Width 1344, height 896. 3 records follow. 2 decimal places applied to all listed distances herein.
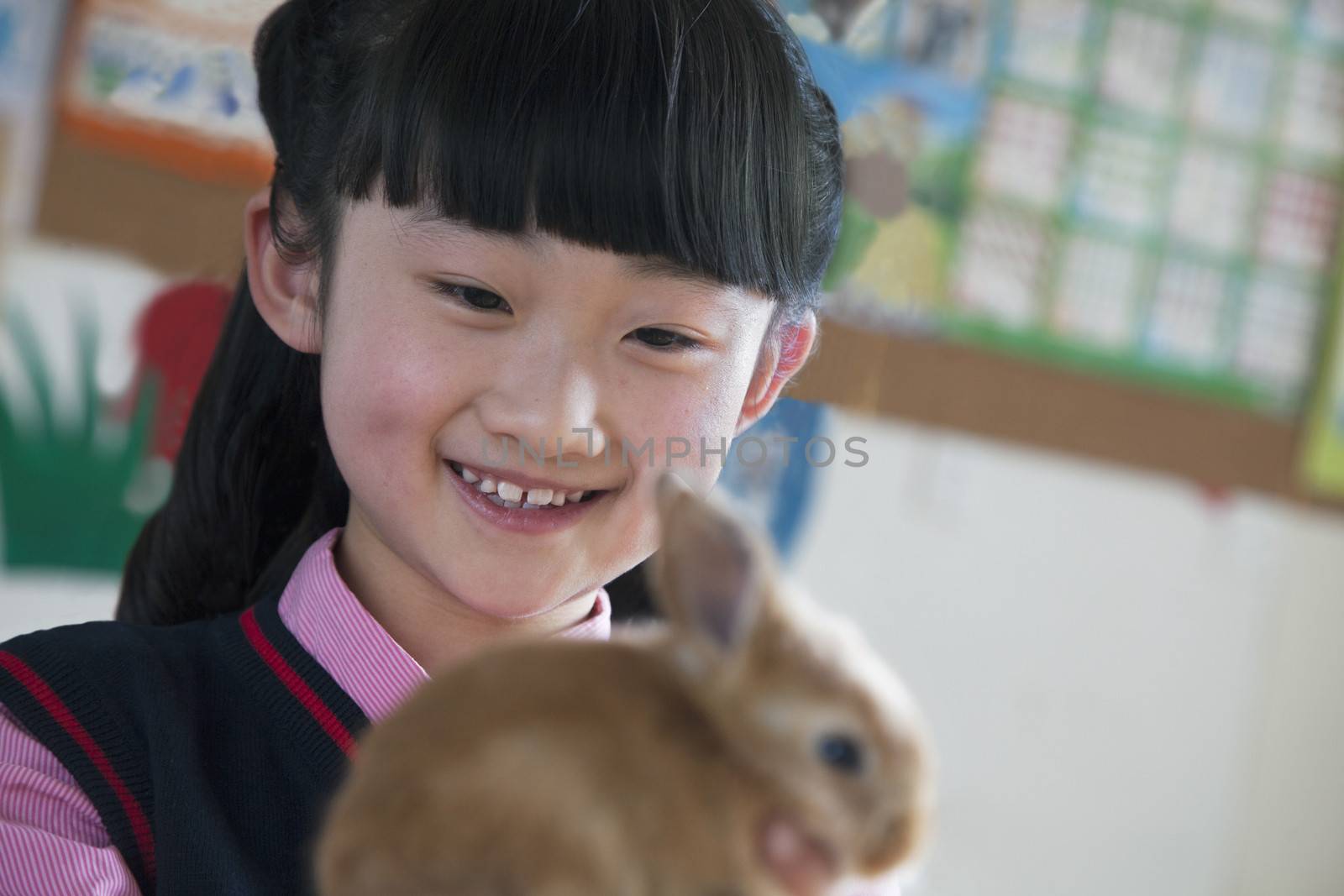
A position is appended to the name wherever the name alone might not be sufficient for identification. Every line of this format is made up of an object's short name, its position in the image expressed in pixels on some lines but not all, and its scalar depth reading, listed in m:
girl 0.94
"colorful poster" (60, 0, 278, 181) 1.35
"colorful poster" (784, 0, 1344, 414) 2.05
